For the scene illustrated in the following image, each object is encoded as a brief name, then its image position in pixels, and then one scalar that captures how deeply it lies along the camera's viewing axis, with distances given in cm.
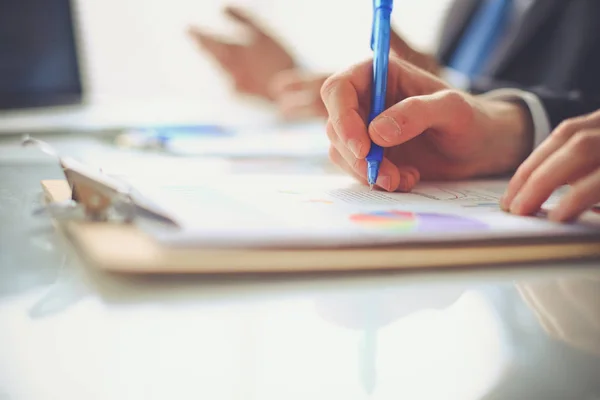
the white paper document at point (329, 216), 28
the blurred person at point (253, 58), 120
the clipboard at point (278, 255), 27
